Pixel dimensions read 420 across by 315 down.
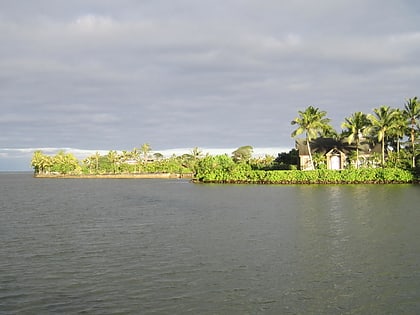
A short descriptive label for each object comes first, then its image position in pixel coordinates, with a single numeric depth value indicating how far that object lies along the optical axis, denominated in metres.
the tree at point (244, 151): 155.32
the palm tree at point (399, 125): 67.00
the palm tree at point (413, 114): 66.38
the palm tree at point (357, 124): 69.38
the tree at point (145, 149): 146.88
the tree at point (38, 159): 157.38
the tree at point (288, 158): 91.88
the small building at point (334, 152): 78.94
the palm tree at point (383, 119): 66.81
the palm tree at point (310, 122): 69.75
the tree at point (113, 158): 148.12
